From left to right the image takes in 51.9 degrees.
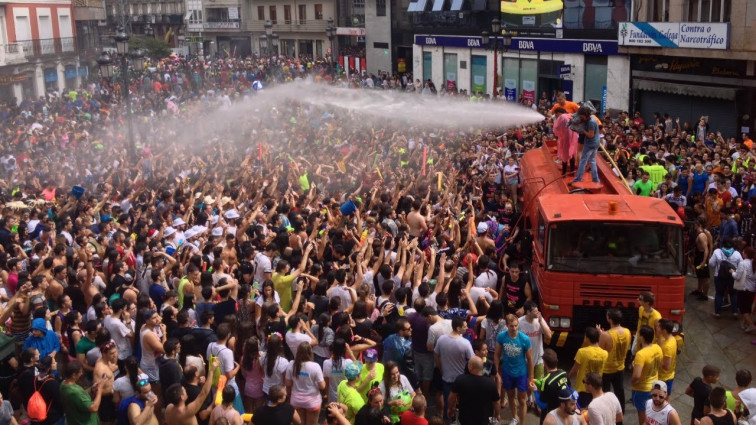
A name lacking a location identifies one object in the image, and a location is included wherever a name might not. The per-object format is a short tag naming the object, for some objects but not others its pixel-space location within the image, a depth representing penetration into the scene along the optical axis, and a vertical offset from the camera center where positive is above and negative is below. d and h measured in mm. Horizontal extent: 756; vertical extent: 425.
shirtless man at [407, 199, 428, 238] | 13070 -3218
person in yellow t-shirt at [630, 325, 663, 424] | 8125 -3516
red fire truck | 9695 -2976
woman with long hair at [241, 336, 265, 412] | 8046 -3538
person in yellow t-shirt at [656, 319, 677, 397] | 8320 -3429
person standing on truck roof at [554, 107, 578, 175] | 12539 -1824
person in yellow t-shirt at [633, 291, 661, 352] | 8906 -3275
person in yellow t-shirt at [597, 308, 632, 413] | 8555 -3484
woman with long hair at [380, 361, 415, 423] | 7285 -3383
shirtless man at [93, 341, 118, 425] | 7910 -3377
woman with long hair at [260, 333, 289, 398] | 7957 -3308
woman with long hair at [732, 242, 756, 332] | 11242 -3770
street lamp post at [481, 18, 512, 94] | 25525 -341
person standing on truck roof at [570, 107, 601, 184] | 11769 -1768
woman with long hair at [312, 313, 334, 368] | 8492 -3256
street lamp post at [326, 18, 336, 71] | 42922 -60
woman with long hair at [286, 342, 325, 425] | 7766 -3438
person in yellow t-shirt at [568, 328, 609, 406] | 8141 -3472
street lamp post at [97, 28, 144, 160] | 20156 -682
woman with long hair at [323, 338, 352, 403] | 7898 -3369
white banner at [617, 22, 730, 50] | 23234 -425
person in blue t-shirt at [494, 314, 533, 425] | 8477 -3589
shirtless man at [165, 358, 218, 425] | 7105 -3352
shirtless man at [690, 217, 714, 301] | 12414 -3763
